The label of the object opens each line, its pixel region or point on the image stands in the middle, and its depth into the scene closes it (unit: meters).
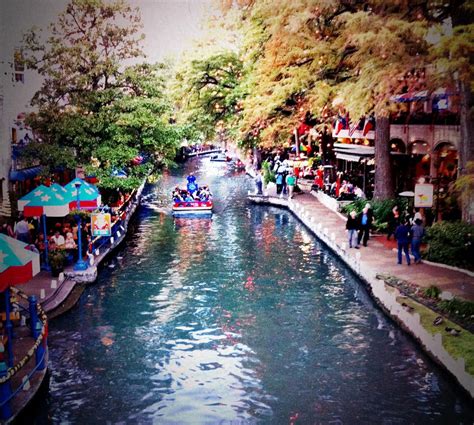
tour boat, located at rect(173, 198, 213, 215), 32.06
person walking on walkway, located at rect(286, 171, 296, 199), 35.46
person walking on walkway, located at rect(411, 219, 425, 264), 18.56
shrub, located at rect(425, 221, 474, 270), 17.75
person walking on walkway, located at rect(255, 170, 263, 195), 36.81
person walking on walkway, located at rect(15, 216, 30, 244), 19.67
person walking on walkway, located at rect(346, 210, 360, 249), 20.82
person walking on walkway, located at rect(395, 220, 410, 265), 18.47
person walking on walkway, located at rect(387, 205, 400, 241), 22.06
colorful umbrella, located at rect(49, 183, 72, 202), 18.44
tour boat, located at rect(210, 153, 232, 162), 78.16
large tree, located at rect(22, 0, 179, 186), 26.48
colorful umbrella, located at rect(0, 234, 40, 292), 9.93
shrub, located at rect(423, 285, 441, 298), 15.14
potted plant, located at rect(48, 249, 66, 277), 17.86
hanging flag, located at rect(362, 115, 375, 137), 30.11
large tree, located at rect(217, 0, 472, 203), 17.58
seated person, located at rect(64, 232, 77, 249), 19.70
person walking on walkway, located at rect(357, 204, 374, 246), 21.22
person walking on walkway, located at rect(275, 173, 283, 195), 37.41
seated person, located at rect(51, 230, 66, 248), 19.50
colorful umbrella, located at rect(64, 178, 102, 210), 20.14
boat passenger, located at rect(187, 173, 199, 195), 33.15
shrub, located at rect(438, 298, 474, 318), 13.62
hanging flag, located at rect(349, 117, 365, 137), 31.23
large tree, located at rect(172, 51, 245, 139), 42.25
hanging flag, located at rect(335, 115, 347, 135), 32.91
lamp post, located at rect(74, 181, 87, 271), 18.91
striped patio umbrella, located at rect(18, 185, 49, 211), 17.84
